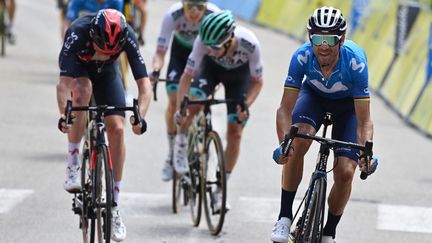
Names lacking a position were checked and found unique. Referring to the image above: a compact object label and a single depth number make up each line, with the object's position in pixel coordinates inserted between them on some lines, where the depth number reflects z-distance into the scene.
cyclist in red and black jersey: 19.17
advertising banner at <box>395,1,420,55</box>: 42.69
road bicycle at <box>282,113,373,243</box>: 17.12
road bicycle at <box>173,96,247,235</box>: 22.64
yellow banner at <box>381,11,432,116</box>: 39.44
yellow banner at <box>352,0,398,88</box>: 44.87
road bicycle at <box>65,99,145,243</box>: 18.55
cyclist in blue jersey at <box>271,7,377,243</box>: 17.61
